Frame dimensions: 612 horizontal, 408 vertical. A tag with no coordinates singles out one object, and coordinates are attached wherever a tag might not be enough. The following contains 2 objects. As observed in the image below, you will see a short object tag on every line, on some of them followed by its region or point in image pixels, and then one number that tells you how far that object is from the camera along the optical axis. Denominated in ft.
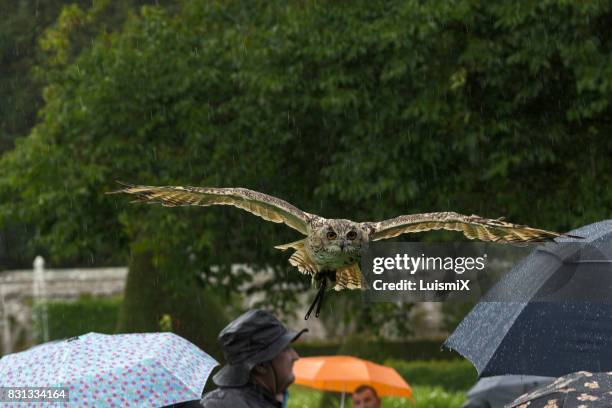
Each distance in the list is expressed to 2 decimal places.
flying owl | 20.84
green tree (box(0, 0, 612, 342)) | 49.69
